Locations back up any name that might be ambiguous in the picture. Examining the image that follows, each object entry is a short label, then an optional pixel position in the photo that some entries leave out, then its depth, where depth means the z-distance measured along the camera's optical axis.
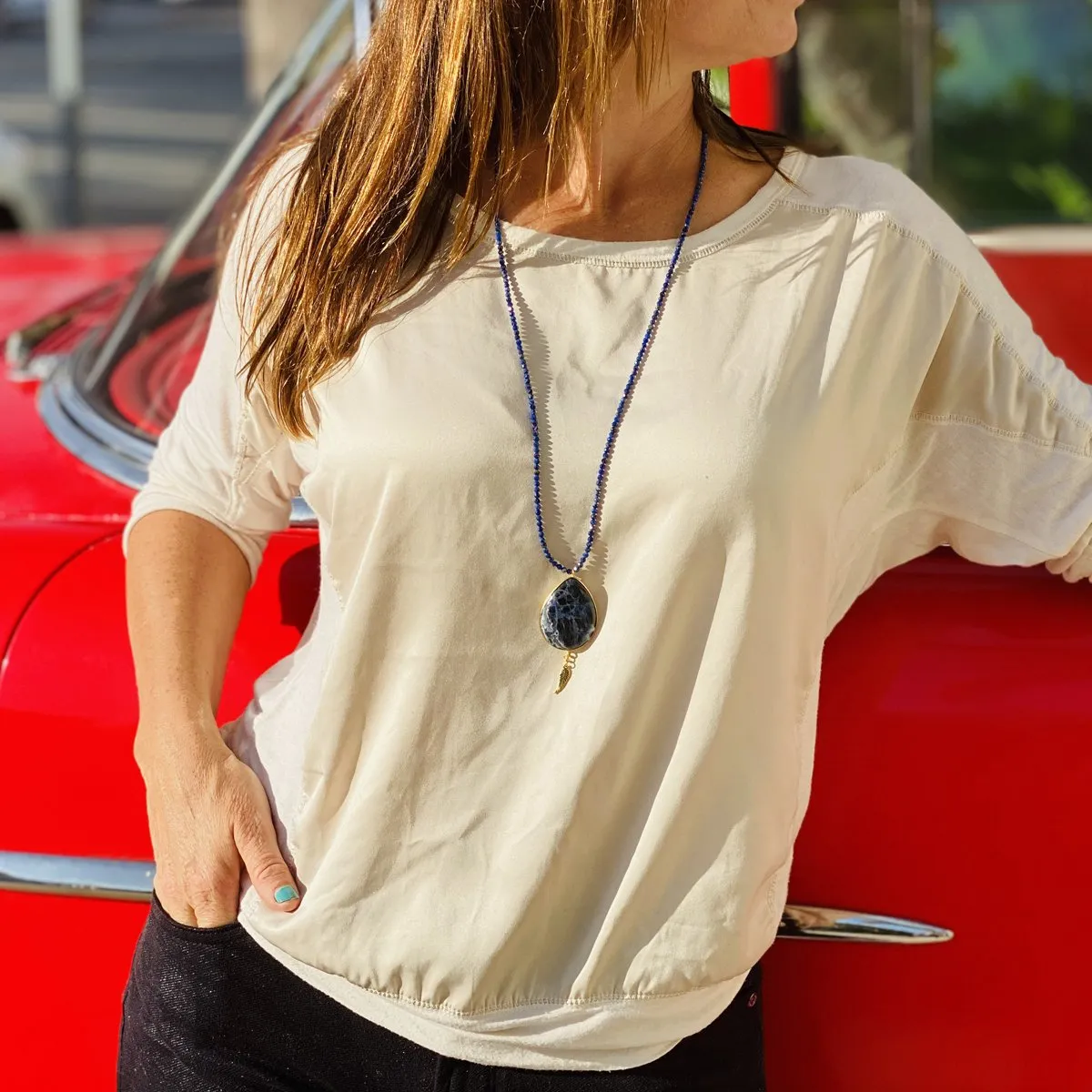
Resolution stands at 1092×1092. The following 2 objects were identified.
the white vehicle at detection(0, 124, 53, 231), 4.86
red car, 1.40
